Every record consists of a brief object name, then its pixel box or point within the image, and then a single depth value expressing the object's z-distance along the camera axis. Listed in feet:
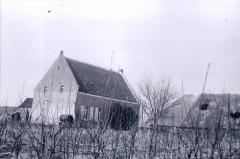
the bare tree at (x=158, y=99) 95.62
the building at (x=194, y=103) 93.52
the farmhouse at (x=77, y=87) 103.24
